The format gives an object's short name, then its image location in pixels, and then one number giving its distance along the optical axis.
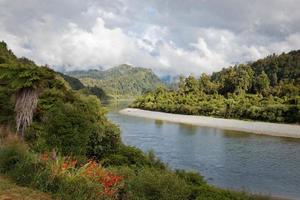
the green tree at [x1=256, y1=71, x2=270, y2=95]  131.12
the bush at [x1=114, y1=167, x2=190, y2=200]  11.50
